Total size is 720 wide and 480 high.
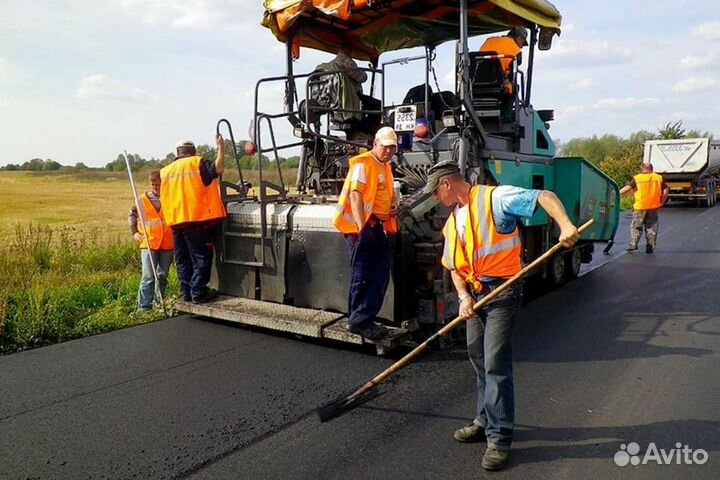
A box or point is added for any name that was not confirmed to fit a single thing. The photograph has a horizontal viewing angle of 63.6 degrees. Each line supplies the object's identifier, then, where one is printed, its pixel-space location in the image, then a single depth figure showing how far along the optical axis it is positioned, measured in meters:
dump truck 21.02
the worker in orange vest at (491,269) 3.03
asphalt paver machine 4.97
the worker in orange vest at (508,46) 6.55
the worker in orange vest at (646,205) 11.16
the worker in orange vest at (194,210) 5.71
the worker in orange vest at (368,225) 4.57
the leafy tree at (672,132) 31.94
